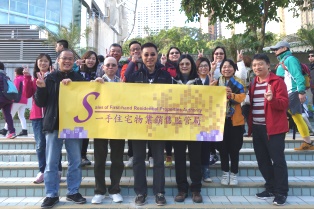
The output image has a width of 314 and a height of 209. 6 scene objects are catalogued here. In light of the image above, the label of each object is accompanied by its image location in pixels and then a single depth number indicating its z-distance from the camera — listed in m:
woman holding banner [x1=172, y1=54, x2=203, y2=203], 3.74
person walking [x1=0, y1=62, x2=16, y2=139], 6.32
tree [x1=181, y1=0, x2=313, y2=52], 10.38
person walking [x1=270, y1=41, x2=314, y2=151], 4.66
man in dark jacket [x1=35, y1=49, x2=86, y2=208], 3.62
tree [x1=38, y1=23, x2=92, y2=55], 15.55
